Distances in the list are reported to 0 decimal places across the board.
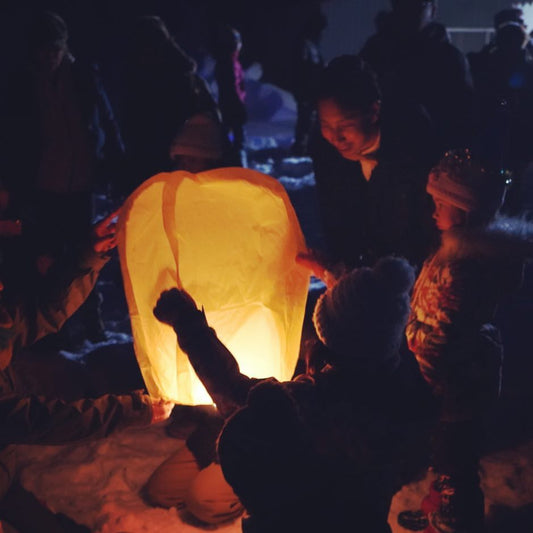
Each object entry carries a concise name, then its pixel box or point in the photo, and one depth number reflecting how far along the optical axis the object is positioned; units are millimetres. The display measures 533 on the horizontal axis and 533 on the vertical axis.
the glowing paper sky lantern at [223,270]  2031
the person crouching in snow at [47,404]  2059
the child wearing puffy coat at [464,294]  2076
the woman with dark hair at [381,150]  2467
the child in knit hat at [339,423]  1442
